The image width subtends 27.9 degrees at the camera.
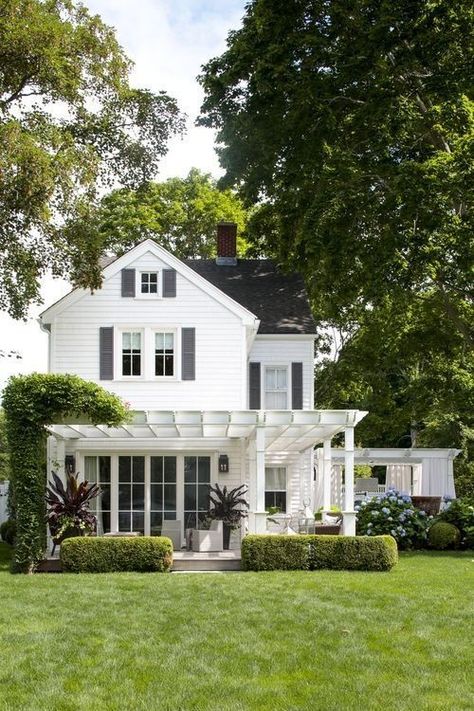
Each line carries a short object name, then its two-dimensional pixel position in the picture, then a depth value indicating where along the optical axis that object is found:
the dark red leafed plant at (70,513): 18.31
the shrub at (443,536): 21.64
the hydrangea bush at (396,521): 21.61
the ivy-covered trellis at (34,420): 17.28
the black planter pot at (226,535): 20.64
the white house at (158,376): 22.11
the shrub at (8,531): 24.52
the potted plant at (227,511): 20.55
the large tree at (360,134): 20.11
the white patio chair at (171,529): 20.91
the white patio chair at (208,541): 19.66
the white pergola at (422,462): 34.91
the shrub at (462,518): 22.03
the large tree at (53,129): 19.84
